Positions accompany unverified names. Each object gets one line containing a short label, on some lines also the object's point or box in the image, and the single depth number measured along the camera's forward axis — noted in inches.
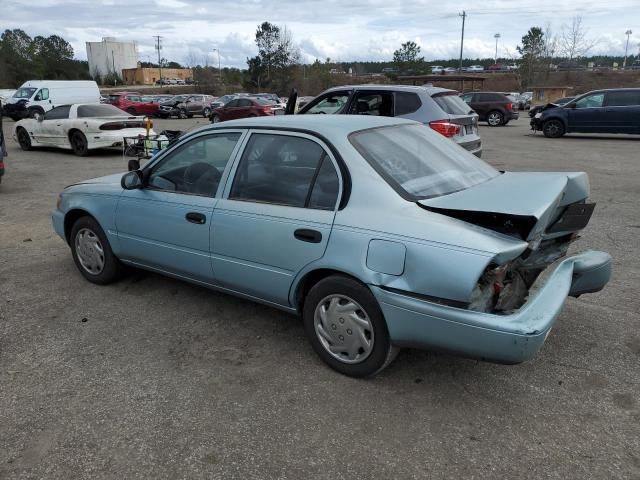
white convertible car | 530.6
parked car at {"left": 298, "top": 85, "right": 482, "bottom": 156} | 343.0
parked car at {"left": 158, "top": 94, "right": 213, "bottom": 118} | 1359.5
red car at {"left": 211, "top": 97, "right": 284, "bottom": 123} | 1007.6
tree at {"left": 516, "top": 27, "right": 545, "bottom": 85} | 2377.0
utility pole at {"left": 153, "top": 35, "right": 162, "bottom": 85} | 3955.7
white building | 4133.9
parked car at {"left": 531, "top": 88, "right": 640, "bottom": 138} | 678.5
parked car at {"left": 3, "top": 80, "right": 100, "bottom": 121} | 1118.4
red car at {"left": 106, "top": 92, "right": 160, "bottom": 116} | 1336.1
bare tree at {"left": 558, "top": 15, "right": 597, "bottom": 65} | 2327.8
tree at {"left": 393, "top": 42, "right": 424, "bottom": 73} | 2807.6
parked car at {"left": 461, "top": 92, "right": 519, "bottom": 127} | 998.4
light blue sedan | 106.5
